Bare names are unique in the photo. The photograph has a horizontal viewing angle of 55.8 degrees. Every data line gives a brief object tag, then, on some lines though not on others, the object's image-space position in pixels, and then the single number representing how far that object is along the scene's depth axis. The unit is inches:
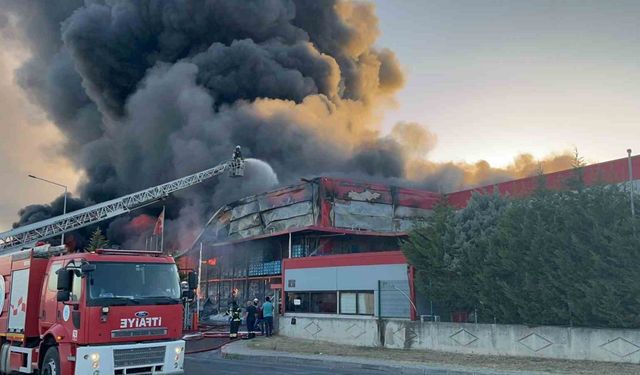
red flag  1218.6
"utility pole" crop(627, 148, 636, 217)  545.9
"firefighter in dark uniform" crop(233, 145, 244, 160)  1726.1
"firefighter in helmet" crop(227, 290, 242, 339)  919.0
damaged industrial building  933.8
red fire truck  379.6
